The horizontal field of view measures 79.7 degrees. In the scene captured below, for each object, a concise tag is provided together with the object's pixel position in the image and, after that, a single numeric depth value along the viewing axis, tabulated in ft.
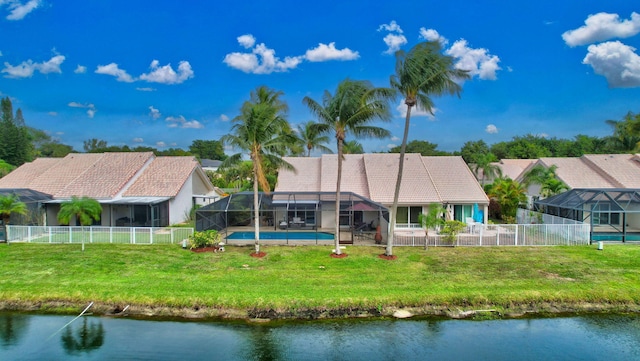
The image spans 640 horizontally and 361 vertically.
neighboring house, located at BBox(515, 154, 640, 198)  97.30
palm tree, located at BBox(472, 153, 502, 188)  126.23
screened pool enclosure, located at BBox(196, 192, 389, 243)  76.89
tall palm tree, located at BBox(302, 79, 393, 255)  58.29
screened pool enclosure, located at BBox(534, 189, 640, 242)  75.72
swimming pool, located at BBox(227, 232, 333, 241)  77.36
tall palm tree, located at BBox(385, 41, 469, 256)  56.08
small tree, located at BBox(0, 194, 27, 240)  69.05
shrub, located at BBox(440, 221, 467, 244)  69.05
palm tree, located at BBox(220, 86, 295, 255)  61.11
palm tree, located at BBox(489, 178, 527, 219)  94.79
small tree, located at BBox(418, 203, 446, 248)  66.26
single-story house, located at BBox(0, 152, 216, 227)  87.40
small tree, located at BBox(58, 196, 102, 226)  63.77
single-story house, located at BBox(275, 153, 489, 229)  85.76
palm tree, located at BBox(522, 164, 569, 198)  96.27
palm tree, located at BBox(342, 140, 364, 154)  171.83
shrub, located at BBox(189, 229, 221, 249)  67.00
